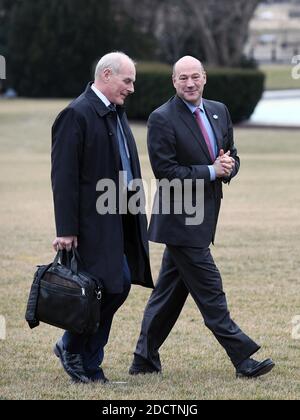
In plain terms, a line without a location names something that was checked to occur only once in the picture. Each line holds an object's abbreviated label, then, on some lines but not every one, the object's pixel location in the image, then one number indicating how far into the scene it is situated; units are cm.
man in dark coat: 1171
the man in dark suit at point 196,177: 1220
